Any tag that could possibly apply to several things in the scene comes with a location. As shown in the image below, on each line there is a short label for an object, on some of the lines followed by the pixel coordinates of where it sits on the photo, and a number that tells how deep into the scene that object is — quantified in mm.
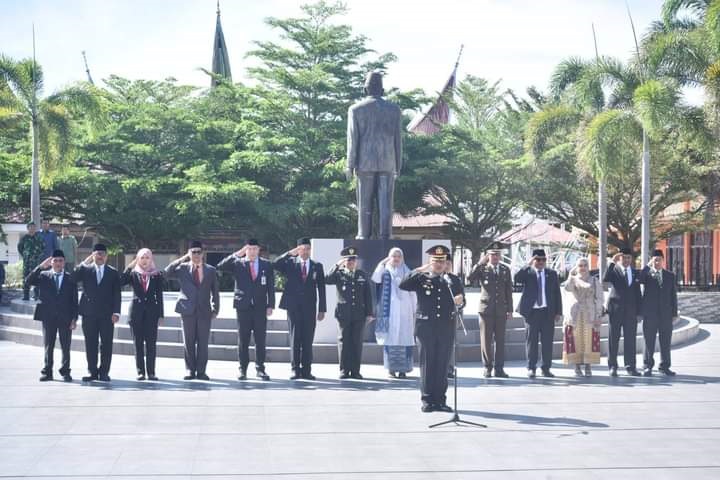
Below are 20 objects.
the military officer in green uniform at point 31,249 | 19109
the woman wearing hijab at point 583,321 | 12656
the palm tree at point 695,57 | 23203
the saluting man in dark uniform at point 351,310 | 12328
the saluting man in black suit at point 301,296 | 12367
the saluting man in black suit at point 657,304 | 13102
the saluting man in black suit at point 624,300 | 13062
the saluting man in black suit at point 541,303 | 12688
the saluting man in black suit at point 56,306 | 12039
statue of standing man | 13688
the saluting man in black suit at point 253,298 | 12352
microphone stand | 8802
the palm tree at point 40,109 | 25781
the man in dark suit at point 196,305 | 12125
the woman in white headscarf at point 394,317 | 12172
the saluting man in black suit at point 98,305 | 11938
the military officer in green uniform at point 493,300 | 12570
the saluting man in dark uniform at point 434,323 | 9711
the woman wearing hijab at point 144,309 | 12031
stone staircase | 13859
